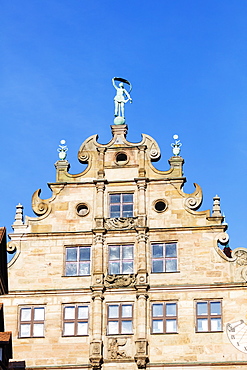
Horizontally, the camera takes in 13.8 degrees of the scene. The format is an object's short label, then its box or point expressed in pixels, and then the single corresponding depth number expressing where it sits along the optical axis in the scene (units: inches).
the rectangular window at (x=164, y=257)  1496.1
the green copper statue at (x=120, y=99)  1620.3
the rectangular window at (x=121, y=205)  1541.6
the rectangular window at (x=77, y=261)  1510.8
